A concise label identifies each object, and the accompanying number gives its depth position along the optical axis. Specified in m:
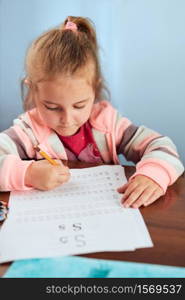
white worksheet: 0.48
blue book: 0.43
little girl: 0.67
